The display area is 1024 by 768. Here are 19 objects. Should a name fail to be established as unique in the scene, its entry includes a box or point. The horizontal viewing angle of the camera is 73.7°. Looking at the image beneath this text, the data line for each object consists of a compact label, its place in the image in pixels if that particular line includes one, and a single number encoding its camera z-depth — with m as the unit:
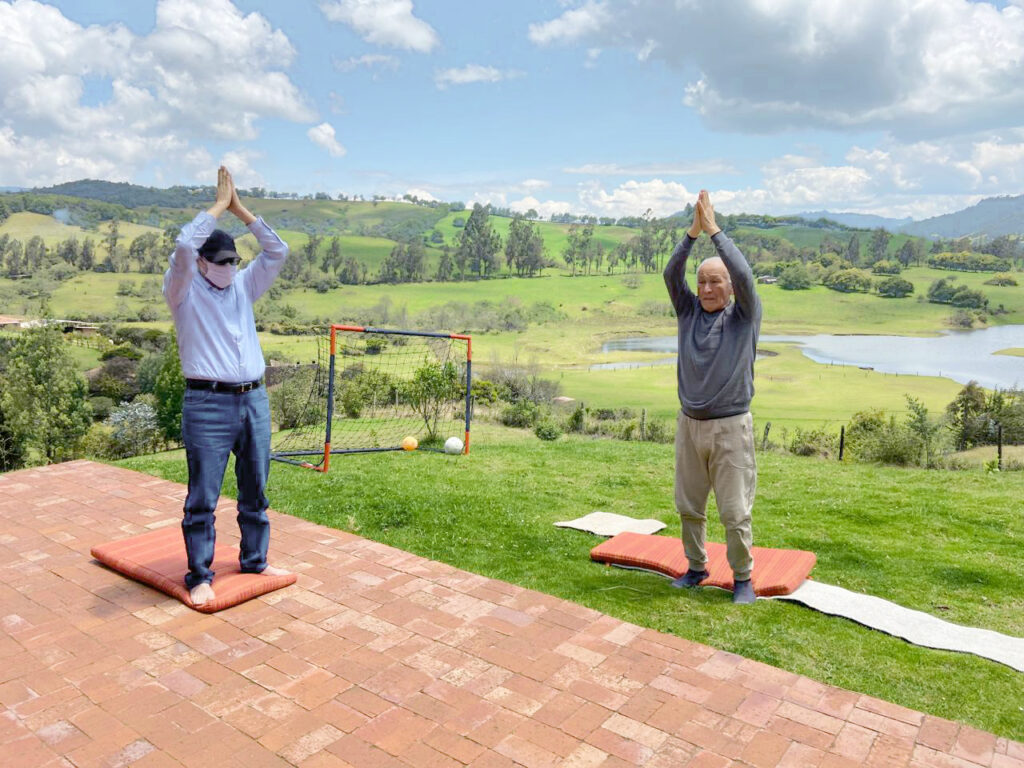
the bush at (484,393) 25.12
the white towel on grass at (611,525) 5.53
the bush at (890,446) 13.27
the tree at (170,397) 26.78
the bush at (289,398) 19.39
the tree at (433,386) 12.06
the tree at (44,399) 25.44
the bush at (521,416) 21.78
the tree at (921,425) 14.81
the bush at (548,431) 15.43
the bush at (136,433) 24.98
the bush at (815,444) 17.02
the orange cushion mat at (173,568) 3.84
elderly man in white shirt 3.58
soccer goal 9.27
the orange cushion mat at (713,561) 4.23
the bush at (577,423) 21.56
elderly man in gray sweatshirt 3.78
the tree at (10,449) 23.61
